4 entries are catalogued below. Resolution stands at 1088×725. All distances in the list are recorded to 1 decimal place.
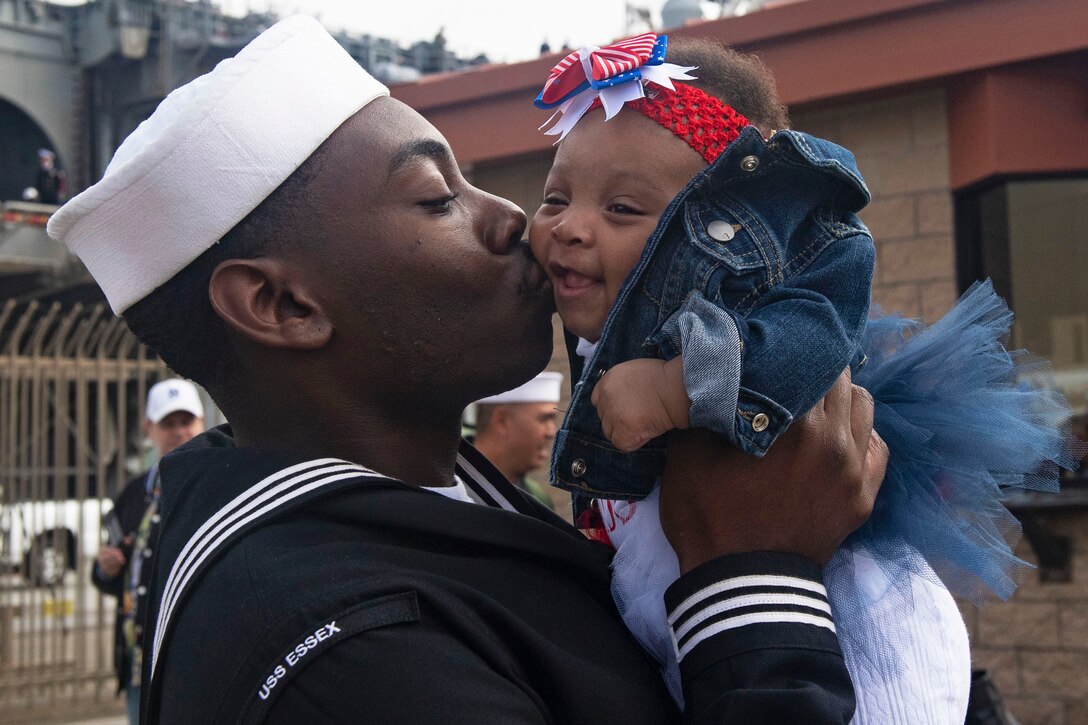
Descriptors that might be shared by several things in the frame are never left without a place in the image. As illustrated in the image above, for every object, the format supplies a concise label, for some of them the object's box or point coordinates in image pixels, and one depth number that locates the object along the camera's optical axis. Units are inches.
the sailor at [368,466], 58.4
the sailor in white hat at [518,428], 252.7
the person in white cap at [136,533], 246.4
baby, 67.1
